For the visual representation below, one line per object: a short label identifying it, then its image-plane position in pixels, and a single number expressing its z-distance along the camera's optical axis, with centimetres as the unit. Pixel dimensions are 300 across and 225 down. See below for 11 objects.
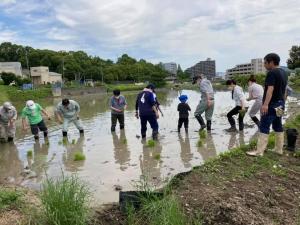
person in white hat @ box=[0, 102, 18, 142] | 693
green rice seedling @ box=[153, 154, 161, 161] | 491
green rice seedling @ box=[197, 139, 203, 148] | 571
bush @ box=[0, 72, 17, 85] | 3616
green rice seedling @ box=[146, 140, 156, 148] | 579
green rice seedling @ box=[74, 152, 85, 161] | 507
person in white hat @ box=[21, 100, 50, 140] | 702
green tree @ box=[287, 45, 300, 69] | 4447
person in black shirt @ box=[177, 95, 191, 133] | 696
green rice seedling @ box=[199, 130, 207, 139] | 637
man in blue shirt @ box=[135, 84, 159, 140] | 632
